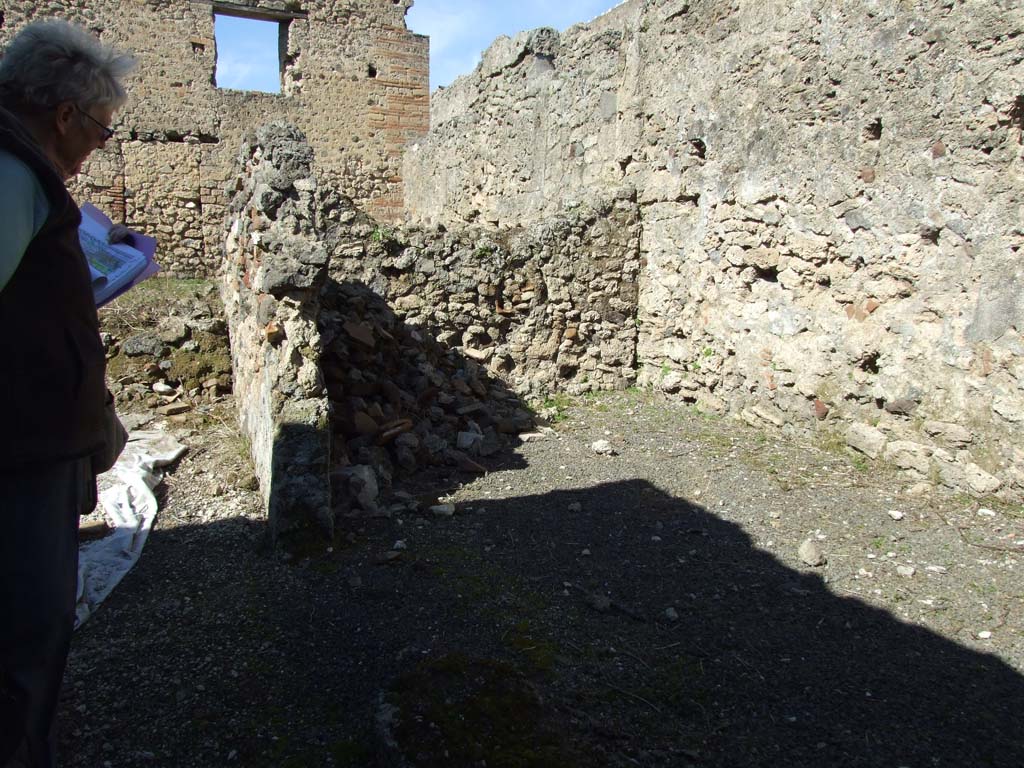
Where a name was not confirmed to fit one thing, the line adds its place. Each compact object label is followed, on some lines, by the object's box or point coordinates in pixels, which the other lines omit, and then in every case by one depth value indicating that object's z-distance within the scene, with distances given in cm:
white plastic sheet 321
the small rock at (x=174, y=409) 559
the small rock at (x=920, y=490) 421
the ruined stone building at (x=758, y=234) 409
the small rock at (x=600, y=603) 308
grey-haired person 150
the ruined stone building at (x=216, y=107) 1078
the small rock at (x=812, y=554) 352
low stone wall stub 360
